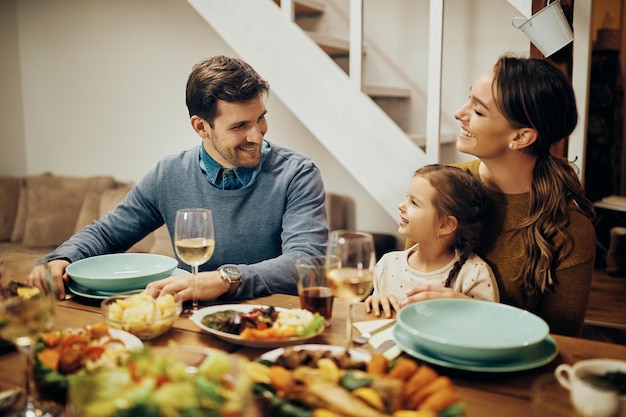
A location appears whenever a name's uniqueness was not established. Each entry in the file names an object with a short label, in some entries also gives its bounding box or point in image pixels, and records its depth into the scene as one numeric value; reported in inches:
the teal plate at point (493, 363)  40.7
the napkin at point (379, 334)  44.0
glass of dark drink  48.4
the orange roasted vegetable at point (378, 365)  36.6
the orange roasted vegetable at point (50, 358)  38.0
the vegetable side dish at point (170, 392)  25.3
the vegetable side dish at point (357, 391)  31.0
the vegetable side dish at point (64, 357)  37.4
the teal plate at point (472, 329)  40.3
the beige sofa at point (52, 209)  161.2
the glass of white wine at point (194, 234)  53.4
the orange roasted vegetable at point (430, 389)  32.4
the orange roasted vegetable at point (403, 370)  35.5
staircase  103.3
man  76.3
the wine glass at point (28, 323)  36.0
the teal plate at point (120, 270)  57.7
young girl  64.1
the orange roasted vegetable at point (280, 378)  33.9
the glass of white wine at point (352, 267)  43.1
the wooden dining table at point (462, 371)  37.1
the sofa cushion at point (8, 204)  174.1
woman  64.8
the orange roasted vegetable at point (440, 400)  31.1
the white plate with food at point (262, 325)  44.7
